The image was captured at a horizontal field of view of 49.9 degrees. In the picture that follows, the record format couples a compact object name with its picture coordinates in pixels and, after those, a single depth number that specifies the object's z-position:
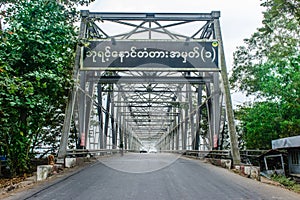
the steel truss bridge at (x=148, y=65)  10.42
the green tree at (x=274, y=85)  13.23
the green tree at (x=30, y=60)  6.92
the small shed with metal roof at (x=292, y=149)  10.31
